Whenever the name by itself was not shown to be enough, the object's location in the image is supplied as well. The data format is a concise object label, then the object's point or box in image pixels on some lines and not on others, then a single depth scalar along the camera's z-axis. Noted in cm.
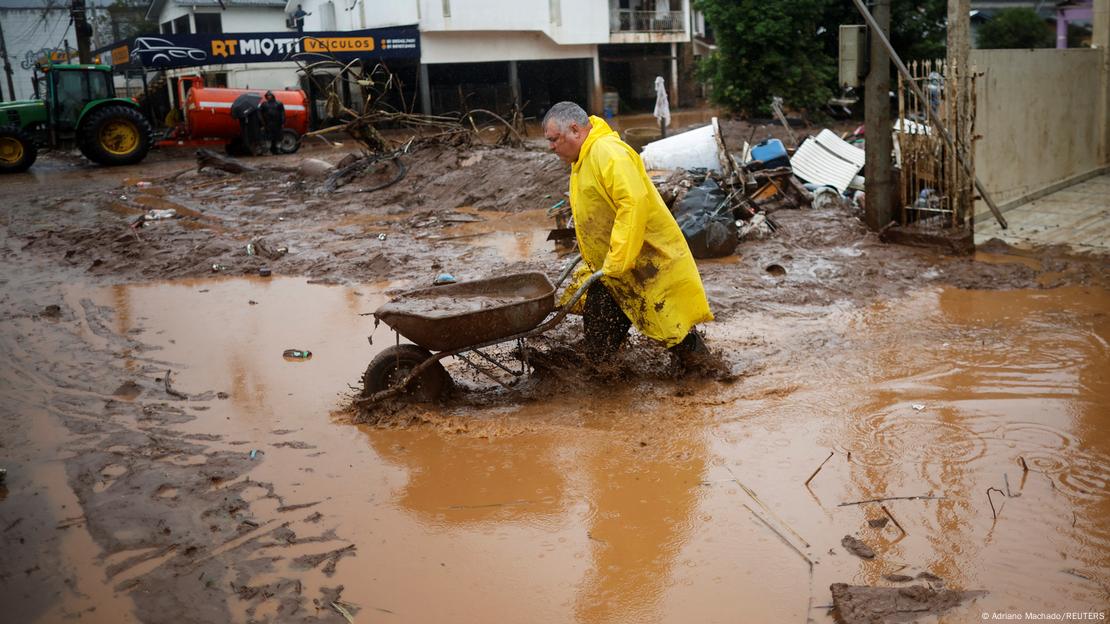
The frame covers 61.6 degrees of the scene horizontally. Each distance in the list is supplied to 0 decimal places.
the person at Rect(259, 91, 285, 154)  2206
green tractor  1956
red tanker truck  2186
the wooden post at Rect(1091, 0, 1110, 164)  1195
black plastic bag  916
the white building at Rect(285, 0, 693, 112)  3127
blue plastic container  1195
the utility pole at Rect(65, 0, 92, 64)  2420
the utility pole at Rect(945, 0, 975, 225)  854
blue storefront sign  2397
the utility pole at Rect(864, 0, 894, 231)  905
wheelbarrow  496
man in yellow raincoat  499
